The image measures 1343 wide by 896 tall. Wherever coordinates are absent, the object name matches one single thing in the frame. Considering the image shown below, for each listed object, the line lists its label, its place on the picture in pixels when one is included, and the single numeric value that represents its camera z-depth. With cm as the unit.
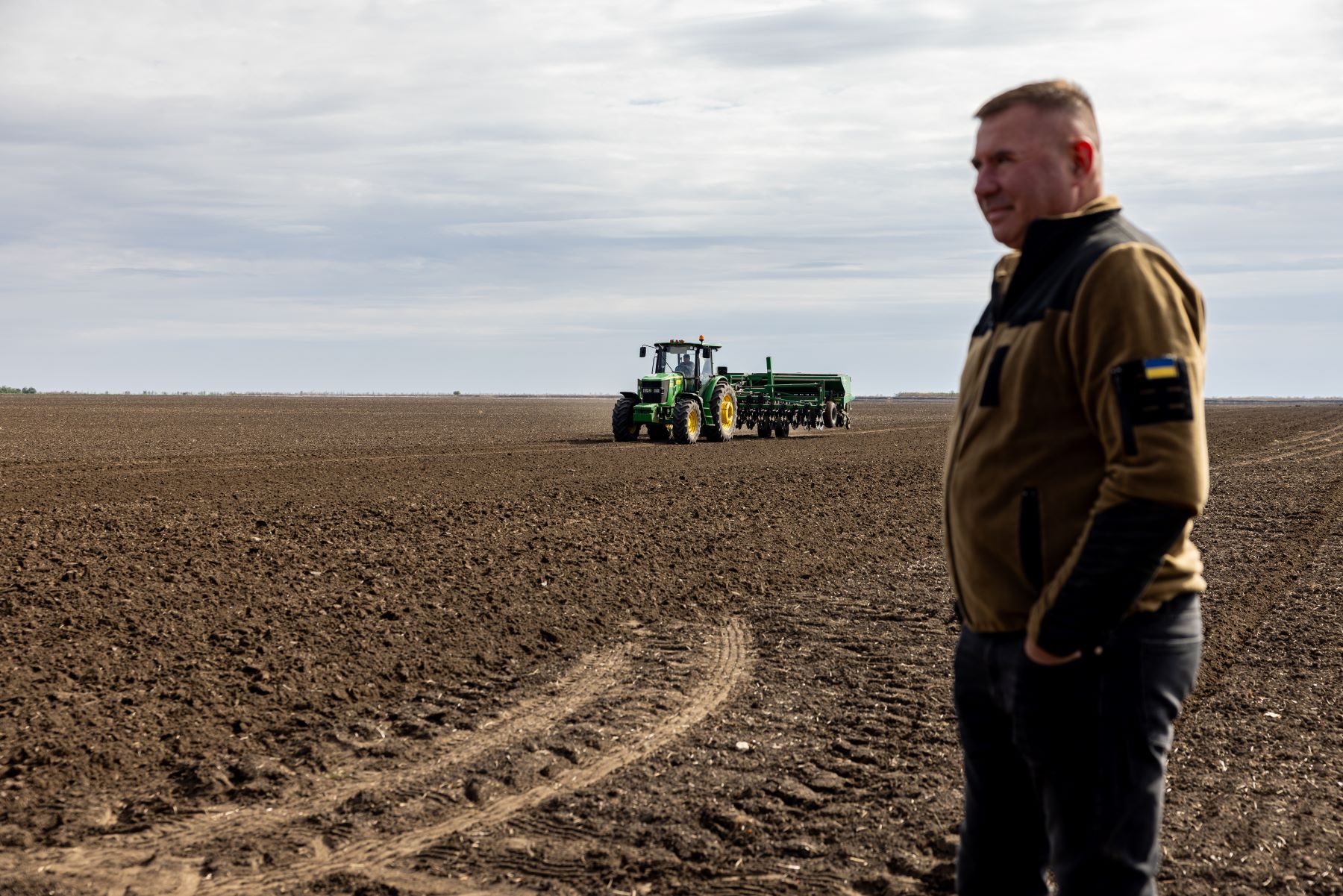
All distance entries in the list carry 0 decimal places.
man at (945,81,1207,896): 197
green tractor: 2633
